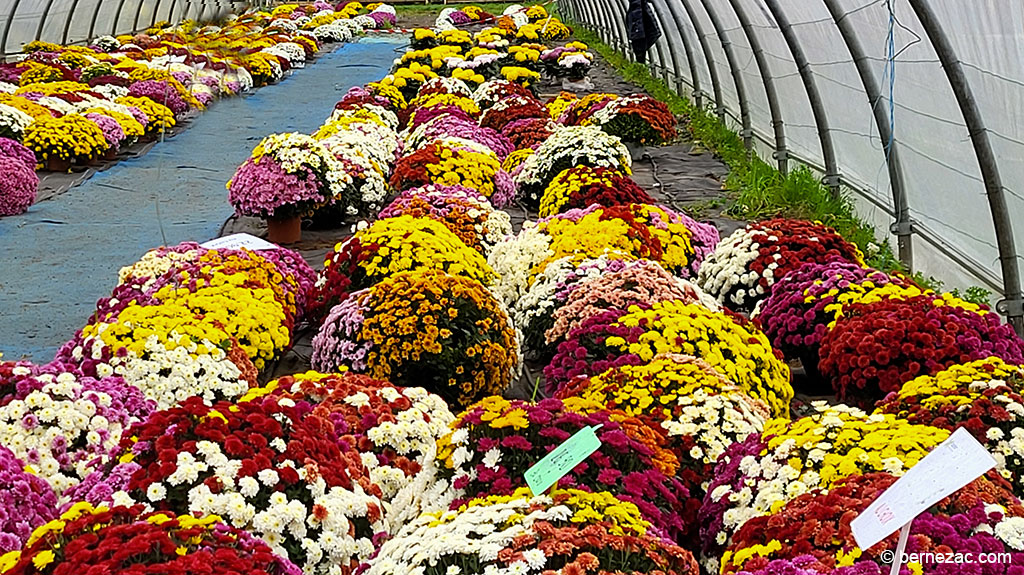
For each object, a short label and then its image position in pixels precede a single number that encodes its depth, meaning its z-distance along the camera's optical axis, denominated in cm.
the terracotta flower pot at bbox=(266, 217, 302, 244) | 722
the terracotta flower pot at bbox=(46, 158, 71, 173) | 971
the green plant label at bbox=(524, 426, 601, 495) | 235
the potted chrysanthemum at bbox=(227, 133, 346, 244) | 697
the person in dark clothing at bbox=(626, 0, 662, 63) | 1203
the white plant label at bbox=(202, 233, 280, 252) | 544
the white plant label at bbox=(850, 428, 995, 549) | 166
